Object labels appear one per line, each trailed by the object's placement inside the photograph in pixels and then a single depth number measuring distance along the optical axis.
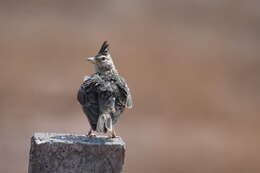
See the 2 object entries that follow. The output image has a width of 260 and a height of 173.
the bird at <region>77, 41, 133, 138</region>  13.67
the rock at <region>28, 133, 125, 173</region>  12.28
